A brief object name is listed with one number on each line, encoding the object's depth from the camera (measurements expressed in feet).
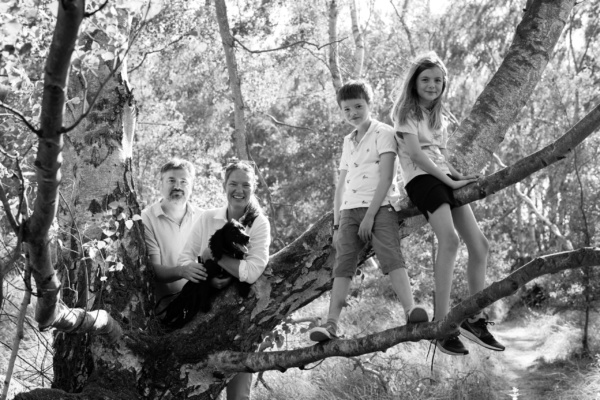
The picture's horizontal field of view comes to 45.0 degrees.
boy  12.21
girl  11.87
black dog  13.70
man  15.62
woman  13.93
